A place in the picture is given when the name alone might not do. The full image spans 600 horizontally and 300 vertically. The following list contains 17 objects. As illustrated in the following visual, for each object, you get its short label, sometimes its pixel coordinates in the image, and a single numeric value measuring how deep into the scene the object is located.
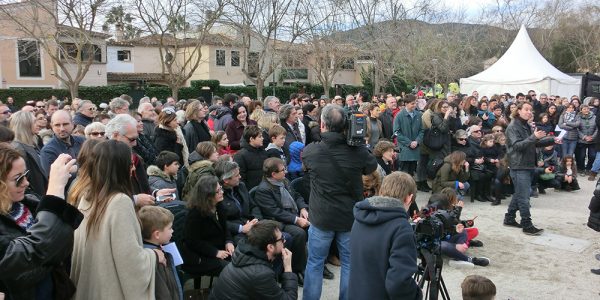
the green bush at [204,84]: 33.72
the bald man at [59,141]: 4.70
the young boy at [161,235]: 3.14
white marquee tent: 20.25
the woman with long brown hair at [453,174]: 8.02
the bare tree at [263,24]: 22.77
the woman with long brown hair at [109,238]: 2.54
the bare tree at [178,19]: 22.47
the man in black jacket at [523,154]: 6.71
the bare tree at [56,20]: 19.66
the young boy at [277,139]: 6.23
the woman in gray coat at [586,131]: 11.44
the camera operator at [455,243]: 5.63
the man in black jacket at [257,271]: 3.45
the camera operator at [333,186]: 4.16
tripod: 3.43
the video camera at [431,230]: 3.46
